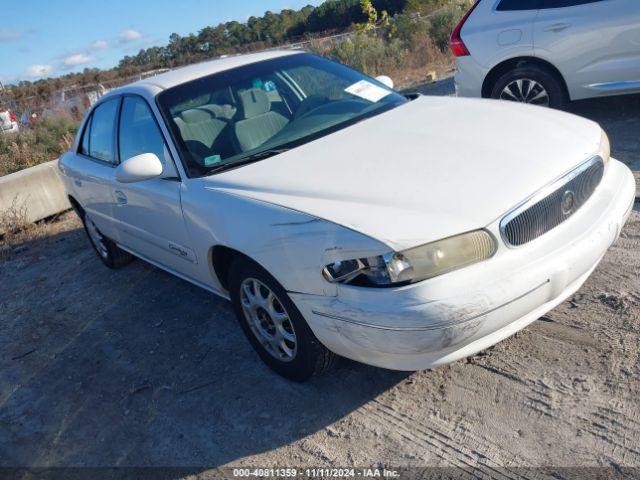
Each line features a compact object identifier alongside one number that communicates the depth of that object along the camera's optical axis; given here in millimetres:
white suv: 5516
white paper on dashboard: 3998
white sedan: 2391
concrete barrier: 7127
